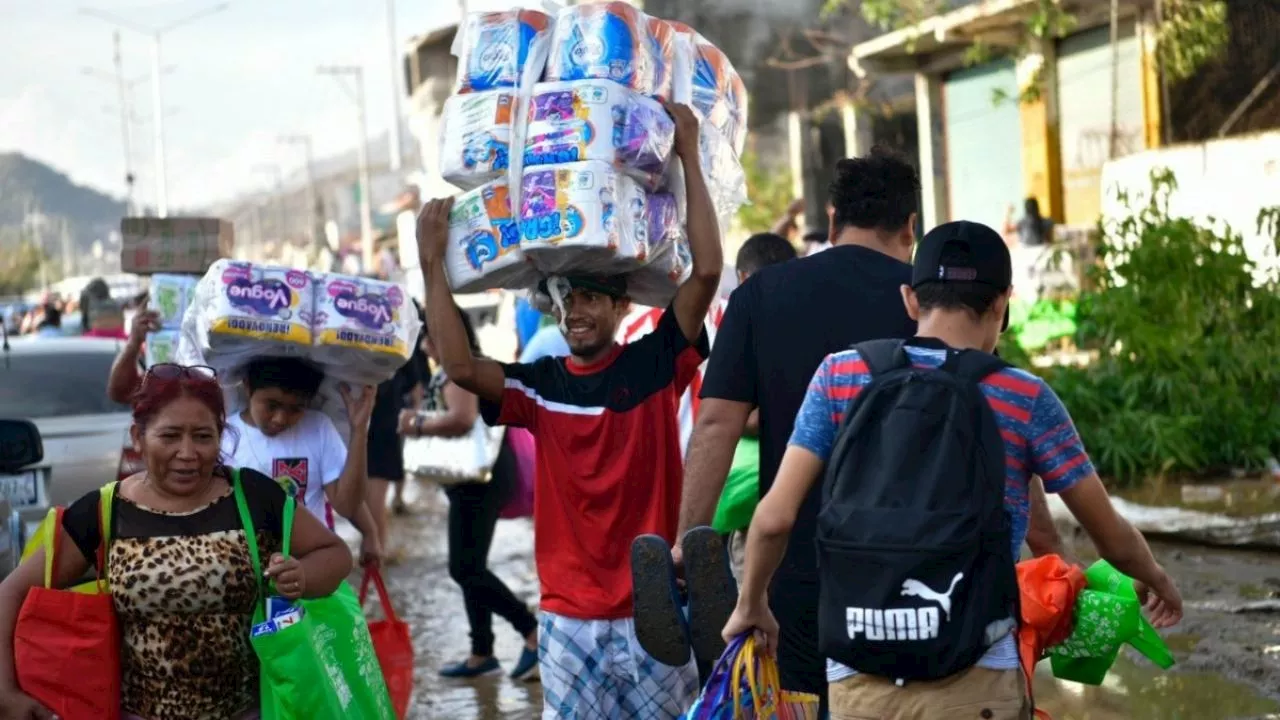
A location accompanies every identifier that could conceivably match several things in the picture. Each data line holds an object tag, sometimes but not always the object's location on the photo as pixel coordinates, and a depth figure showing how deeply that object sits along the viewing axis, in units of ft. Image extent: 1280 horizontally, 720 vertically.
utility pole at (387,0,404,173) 189.78
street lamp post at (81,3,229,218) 208.85
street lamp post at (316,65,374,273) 204.85
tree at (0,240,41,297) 382.42
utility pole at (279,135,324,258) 254.06
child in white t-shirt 18.53
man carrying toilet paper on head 15.60
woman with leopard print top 13.32
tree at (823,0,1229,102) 54.34
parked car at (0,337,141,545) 31.94
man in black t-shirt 14.07
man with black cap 10.61
